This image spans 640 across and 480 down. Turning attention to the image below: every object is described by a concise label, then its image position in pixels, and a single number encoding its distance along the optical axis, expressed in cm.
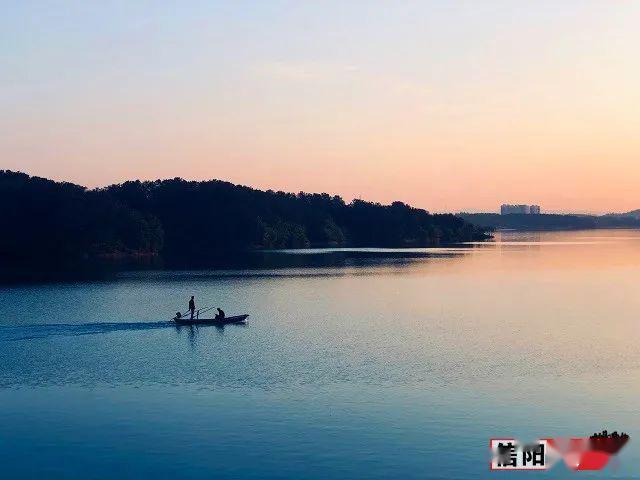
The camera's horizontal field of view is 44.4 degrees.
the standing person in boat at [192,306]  5409
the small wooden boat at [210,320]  5344
